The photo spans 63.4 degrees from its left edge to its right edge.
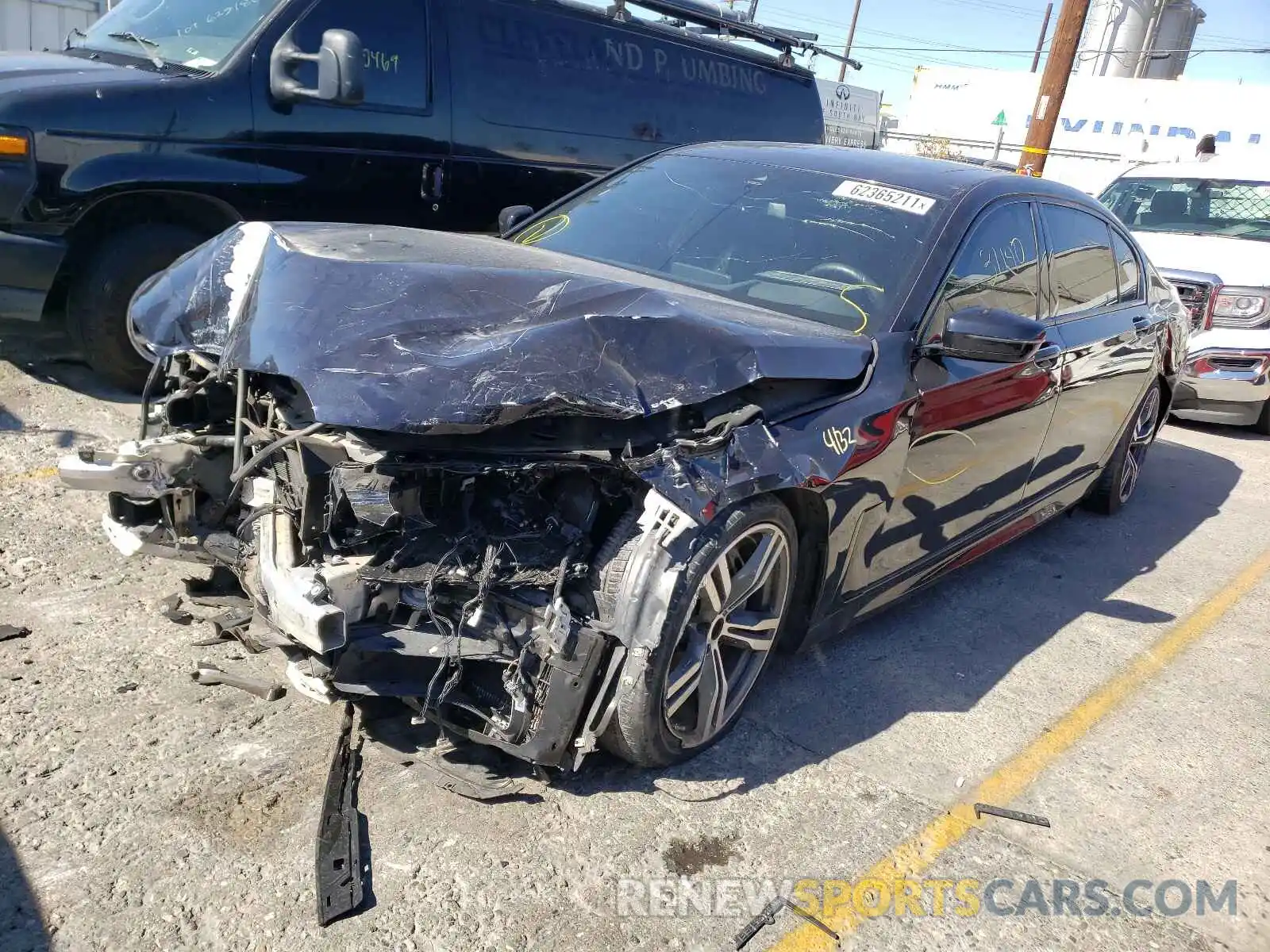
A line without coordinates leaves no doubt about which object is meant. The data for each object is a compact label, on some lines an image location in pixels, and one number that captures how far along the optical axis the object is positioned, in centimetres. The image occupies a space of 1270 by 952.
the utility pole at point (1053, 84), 1262
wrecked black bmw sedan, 260
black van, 499
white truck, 823
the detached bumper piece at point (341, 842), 234
